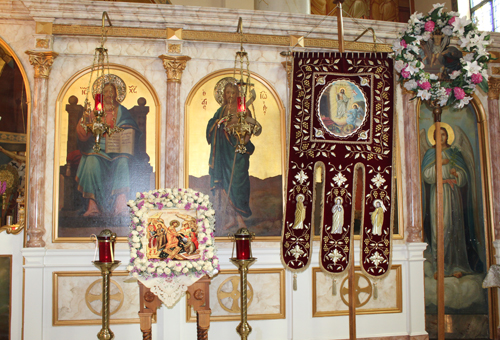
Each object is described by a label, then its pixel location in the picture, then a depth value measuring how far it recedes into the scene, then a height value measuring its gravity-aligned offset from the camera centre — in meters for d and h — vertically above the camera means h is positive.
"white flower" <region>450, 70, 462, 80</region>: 4.90 +1.31
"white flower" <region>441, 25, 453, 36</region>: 4.92 +1.82
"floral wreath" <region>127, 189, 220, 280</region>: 4.65 -0.52
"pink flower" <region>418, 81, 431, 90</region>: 4.84 +1.17
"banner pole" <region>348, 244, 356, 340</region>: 4.90 -1.31
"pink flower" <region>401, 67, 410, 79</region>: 4.92 +1.32
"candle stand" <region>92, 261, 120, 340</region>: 4.86 -1.29
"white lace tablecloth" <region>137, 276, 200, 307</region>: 4.63 -1.06
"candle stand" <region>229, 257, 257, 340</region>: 5.03 -1.29
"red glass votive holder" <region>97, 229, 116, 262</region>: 4.81 -0.64
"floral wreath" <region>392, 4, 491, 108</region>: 4.88 +1.49
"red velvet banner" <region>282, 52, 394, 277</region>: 5.29 +0.40
